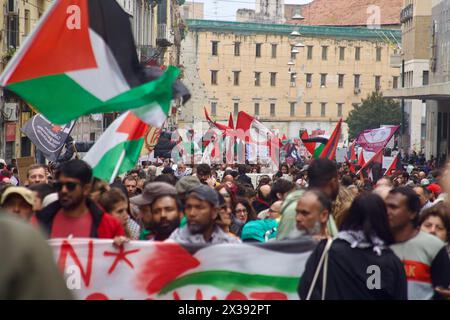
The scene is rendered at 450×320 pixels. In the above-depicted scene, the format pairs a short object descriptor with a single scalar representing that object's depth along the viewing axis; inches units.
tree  3403.1
